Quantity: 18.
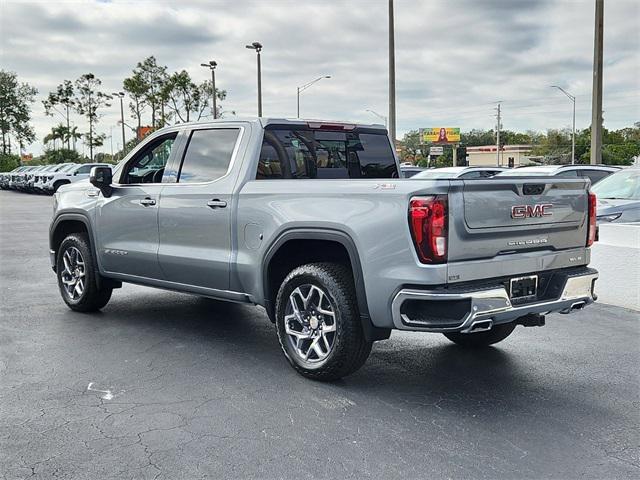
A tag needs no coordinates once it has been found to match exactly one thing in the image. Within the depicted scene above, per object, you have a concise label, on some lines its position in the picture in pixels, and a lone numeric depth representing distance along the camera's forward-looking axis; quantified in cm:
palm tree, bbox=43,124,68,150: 6750
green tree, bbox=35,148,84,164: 6675
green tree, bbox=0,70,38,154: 6725
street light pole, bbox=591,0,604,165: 1880
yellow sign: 11350
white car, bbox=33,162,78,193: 3612
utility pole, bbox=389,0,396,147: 2186
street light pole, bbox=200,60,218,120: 4062
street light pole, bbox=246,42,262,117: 3428
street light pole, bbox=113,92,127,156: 5791
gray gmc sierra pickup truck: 445
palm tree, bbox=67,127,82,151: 6736
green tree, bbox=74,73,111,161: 6272
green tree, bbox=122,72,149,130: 5341
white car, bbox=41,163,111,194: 3488
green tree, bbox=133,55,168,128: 5334
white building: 11106
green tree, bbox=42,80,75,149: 6231
